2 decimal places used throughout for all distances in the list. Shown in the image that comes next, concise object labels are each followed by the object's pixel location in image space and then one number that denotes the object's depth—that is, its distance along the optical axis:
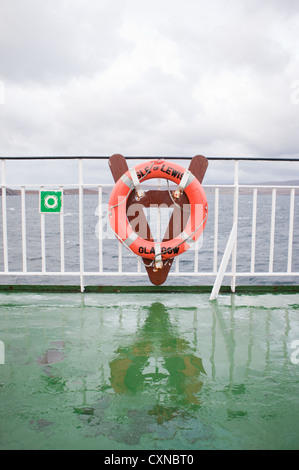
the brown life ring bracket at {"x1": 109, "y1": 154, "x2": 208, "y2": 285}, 2.64
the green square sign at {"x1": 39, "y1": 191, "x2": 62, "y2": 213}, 2.69
